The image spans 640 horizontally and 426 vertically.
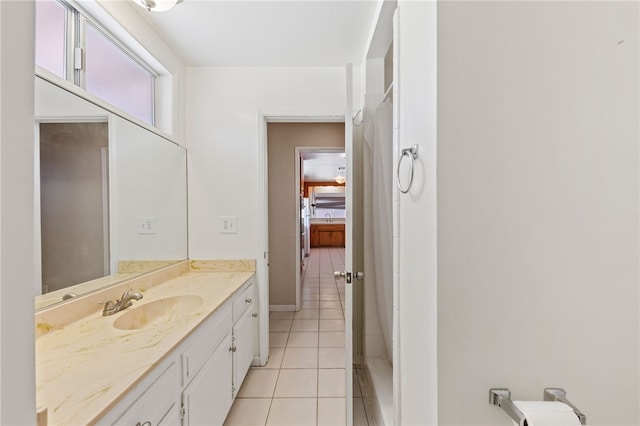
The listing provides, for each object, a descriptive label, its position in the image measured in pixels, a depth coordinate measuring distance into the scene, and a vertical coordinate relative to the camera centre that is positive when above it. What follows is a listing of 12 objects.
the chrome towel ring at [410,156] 0.83 +0.19
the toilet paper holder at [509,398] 0.61 -0.48
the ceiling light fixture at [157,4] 1.27 +1.06
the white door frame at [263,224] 2.08 -0.11
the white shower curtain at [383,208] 1.56 +0.02
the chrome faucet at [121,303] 1.26 -0.48
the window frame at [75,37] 1.26 +0.89
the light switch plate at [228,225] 2.10 -0.12
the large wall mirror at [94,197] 1.11 +0.08
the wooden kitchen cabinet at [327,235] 9.23 -0.88
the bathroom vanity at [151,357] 0.72 -0.51
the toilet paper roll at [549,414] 0.57 -0.47
